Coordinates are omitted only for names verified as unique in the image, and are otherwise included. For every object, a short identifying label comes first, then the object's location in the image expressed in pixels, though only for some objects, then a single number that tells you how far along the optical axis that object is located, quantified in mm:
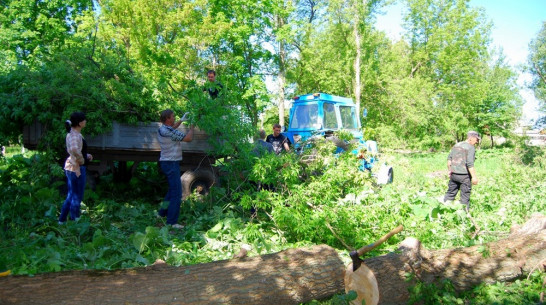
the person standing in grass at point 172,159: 6305
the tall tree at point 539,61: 29672
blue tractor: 10242
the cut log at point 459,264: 3998
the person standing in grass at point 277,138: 9227
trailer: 7274
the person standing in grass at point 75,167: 5938
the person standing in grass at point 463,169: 7441
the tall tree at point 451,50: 29031
